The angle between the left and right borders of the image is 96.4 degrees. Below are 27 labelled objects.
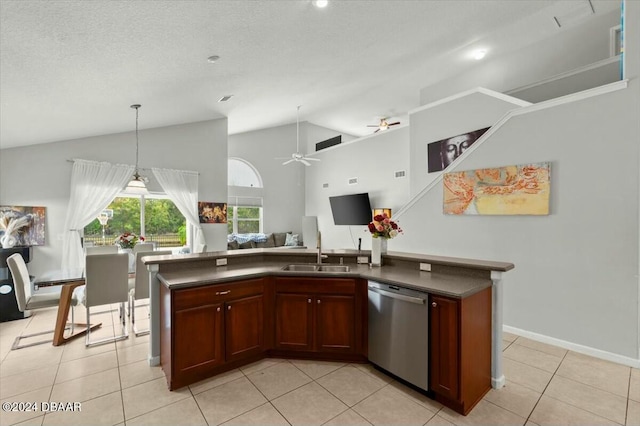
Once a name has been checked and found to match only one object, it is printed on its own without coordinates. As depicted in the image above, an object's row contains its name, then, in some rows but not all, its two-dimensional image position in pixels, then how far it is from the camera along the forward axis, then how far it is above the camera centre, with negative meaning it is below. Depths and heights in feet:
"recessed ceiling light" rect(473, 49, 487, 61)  17.12 +9.57
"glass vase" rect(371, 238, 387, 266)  10.19 -1.46
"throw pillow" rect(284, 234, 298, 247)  28.84 -2.97
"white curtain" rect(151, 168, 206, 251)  19.43 +1.42
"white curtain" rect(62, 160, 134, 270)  16.21 +0.94
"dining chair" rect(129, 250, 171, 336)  12.14 -3.09
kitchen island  7.02 -3.01
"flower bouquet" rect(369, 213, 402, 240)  10.01 -0.61
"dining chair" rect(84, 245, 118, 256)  14.21 -1.92
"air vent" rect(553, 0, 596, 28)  13.44 +9.69
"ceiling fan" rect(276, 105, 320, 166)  28.34 +8.16
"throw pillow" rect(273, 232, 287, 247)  28.63 -2.76
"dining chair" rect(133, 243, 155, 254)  14.69 -1.85
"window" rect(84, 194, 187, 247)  18.16 -0.73
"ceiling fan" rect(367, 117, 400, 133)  25.56 +7.83
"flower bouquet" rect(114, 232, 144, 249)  14.60 -1.51
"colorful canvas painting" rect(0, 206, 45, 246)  14.80 -0.55
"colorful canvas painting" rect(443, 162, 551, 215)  10.89 +0.82
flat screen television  23.71 +0.15
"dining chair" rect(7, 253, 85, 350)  10.43 -3.28
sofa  25.87 -2.84
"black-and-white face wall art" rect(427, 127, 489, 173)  15.20 +3.51
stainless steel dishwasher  7.32 -3.33
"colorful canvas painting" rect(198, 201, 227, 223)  21.18 -0.07
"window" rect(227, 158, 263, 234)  27.96 +1.32
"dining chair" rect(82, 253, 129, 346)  10.59 -2.65
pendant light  15.10 +1.40
